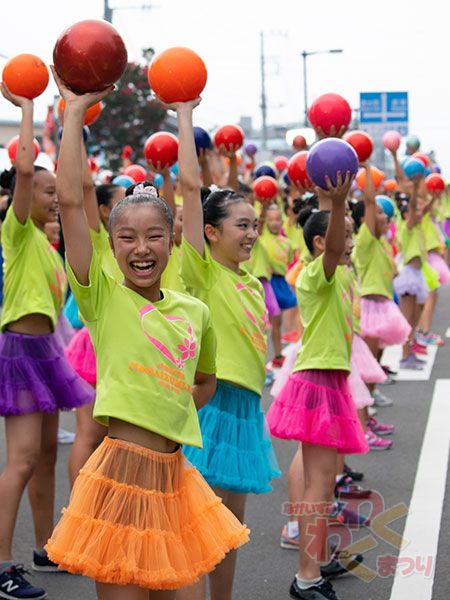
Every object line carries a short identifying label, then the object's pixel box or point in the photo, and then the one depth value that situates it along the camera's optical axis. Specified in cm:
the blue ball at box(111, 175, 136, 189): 707
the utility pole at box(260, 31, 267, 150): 5216
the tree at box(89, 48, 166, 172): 2938
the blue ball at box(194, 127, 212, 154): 626
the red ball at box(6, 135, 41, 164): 642
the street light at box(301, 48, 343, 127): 4163
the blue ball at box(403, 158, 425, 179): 1116
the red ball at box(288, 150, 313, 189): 678
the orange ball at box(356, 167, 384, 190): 903
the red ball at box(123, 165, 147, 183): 714
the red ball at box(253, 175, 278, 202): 1018
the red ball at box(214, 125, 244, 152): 718
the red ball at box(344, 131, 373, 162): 670
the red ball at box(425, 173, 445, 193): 1369
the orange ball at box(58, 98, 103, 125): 553
